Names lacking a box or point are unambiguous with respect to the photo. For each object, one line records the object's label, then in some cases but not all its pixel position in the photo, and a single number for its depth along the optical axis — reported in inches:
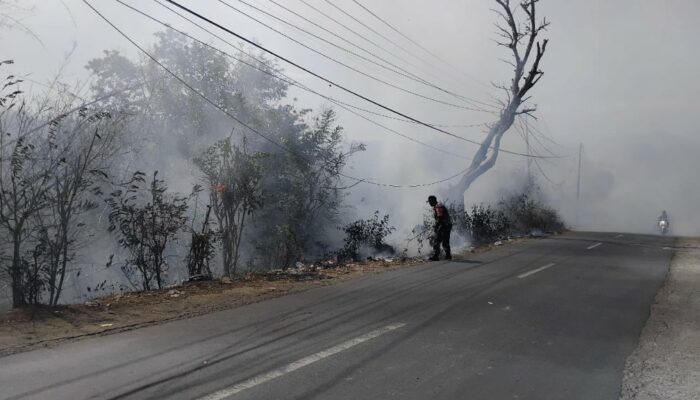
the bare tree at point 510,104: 1034.1
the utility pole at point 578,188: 1952.5
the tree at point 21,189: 270.8
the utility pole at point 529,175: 1451.8
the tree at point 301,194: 616.1
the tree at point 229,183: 459.5
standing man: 525.0
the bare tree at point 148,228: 346.9
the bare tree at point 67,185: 291.4
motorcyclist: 1375.5
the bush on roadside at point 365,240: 590.9
